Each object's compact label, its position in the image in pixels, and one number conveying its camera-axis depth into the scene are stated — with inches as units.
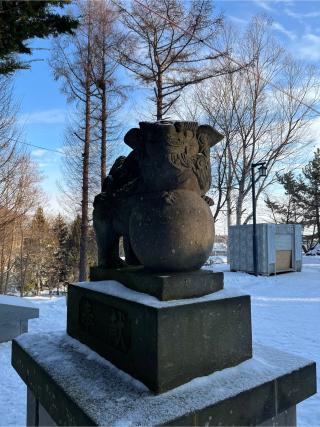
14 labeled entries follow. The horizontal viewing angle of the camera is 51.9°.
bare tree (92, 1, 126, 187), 370.9
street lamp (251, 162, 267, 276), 448.1
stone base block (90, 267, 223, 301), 57.6
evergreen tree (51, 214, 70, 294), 1100.5
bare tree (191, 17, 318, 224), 570.9
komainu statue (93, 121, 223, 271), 60.6
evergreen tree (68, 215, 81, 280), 1043.1
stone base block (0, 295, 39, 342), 190.1
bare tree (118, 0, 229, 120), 358.0
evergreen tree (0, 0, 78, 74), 174.1
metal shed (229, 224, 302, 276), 446.9
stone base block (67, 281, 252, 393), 52.3
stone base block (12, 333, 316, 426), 46.5
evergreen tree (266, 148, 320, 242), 1026.7
